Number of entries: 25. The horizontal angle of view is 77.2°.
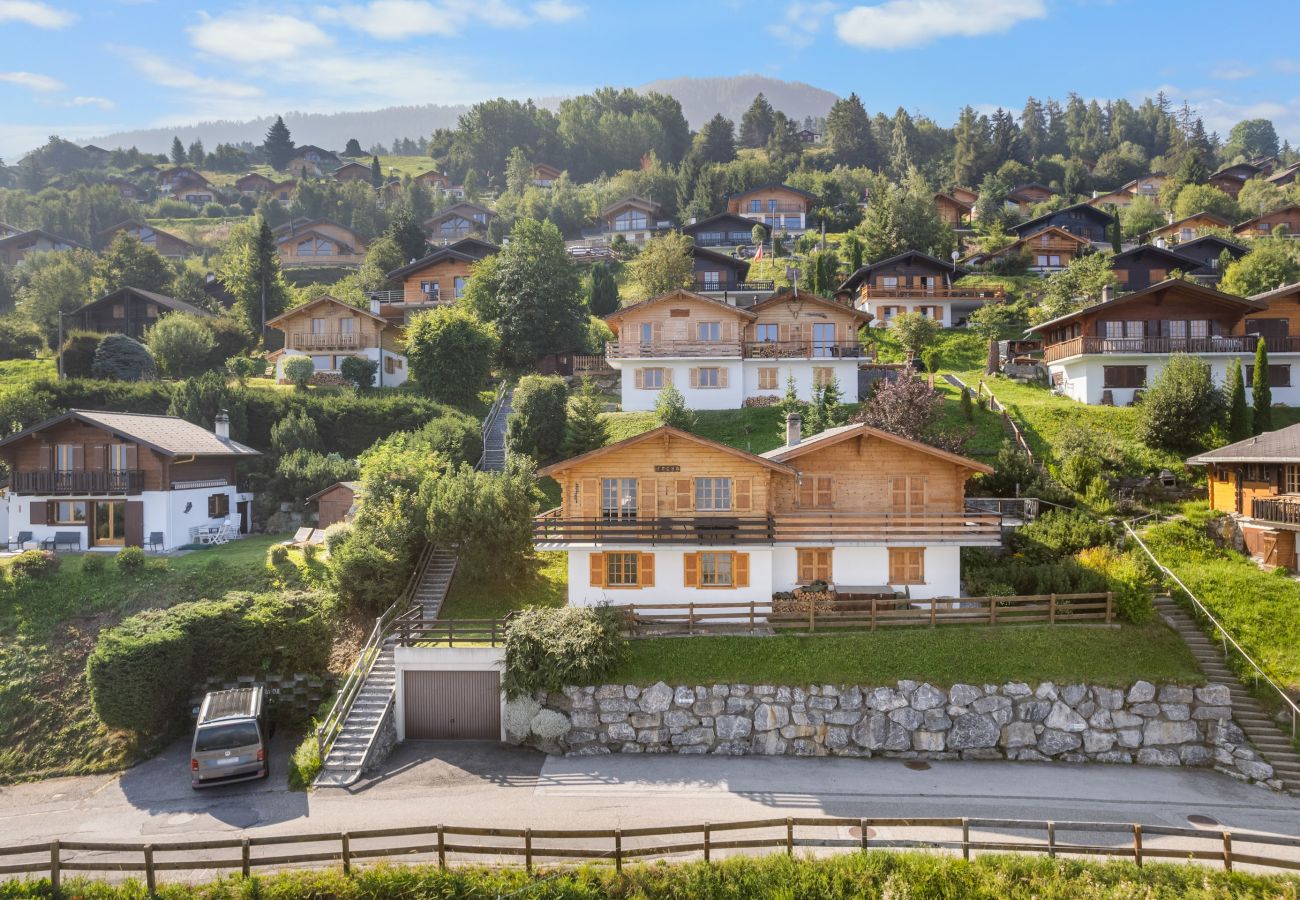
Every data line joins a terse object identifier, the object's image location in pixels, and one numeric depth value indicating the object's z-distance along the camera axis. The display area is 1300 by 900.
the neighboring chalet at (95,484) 33.03
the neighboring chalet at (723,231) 85.00
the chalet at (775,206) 90.31
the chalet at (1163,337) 42.16
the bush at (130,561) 29.47
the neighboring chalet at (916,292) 61.62
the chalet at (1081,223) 79.94
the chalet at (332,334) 53.19
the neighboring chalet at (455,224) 98.81
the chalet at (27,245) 91.69
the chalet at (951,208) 92.19
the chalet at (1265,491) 27.80
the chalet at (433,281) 66.25
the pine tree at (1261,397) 36.78
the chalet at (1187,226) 80.75
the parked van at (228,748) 20.22
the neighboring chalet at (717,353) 45.53
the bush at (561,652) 22.56
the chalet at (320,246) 89.25
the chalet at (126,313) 60.41
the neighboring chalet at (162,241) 97.50
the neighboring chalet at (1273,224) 79.06
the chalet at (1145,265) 60.25
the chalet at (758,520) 26.03
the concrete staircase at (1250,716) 20.73
